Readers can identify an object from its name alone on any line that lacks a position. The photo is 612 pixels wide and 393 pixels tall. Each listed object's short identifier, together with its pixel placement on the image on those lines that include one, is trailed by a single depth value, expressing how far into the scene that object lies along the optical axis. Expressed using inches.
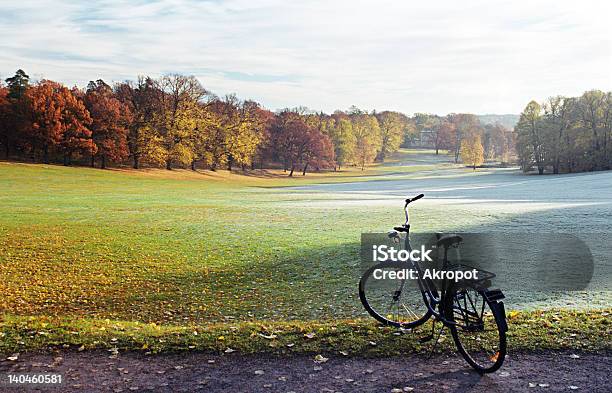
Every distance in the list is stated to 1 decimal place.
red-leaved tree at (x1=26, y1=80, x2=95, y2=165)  2458.2
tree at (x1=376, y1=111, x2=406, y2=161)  5226.4
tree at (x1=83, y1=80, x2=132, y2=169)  2618.1
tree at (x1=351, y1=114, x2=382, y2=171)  4288.9
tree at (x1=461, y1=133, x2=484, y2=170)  4104.3
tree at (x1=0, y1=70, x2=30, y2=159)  2492.6
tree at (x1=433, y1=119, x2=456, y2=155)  6273.6
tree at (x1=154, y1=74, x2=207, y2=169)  2834.6
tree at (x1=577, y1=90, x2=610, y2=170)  2992.1
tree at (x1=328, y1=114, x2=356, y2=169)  4146.2
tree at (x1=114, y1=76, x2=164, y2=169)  2741.9
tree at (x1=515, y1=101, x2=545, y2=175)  3191.4
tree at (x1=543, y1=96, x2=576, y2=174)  3078.2
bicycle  228.1
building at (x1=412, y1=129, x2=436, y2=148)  7081.7
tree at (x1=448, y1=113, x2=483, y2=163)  5751.0
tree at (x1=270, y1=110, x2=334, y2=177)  3587.6
